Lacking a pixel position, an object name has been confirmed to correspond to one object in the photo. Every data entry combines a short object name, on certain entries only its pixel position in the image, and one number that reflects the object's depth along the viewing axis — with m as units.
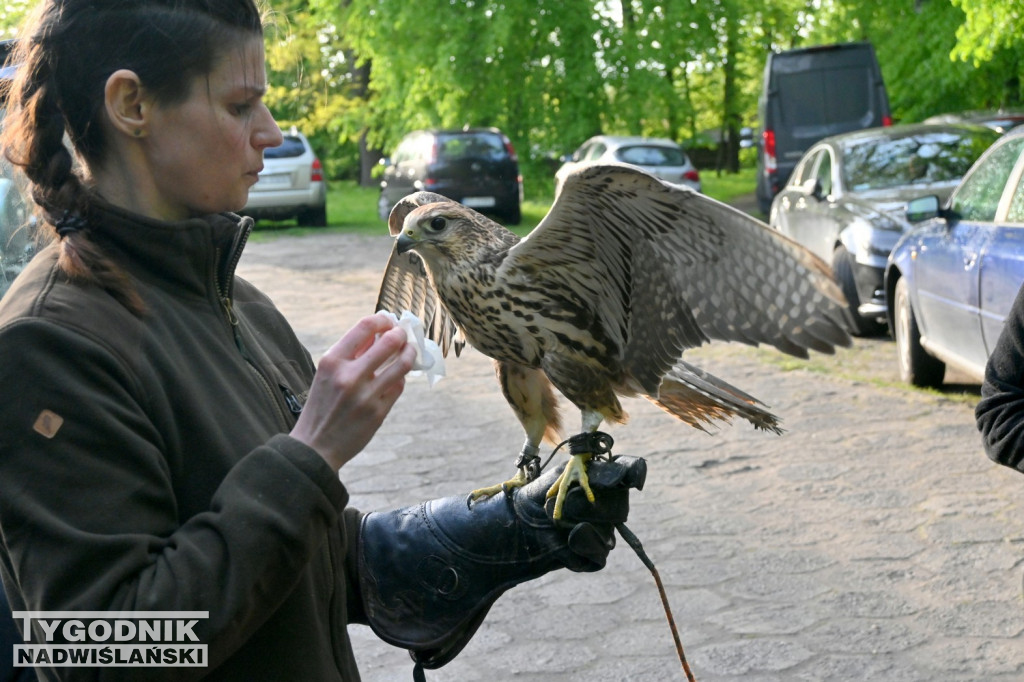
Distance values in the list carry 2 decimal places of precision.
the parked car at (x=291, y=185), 19.55
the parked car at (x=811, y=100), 16.22
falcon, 2.93
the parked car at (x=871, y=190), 8.38
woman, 1.26
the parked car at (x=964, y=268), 5.75
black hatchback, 18.72
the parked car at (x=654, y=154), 18.94
